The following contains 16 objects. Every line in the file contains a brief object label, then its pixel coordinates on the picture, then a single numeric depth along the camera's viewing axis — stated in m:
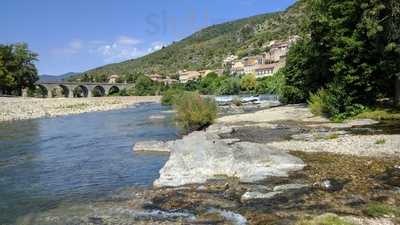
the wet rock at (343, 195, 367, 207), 13.62
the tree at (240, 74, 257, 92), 140.12
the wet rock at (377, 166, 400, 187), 15.77
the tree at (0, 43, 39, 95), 124.00
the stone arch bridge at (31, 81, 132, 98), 163.12
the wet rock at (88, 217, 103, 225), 13.67
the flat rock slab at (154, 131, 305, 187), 18.31
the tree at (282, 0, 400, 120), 34.19
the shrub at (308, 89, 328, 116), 40.49
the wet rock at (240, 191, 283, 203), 14.91
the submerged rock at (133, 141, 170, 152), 28.53
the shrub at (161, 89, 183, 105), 101.06
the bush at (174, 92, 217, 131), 37.50
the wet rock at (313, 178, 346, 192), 15.40
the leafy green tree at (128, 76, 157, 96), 172.99
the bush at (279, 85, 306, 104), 56.33
